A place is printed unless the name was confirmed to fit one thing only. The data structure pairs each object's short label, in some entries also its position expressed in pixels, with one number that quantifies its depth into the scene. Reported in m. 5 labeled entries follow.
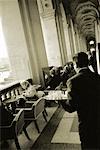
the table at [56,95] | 4.07
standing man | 2.76
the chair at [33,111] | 5.14
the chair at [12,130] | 4.11
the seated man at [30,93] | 6.12
